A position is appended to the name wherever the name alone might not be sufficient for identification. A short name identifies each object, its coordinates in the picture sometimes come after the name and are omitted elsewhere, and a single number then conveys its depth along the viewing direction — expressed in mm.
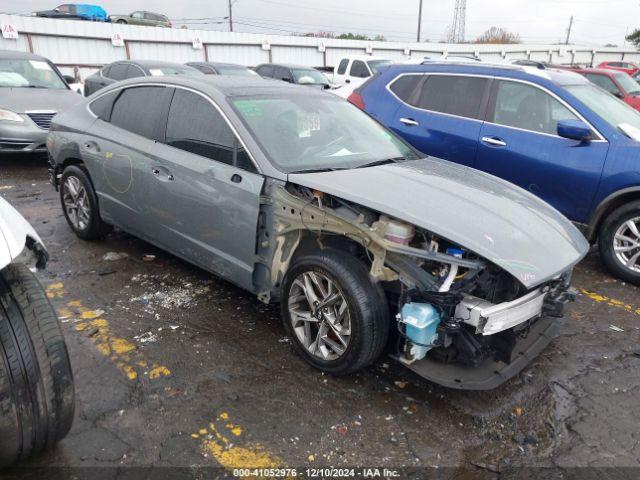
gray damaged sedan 2662
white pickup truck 15609
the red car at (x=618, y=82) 11016
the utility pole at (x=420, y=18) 47281
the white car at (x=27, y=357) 1964
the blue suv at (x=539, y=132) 4543
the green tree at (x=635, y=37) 42534
